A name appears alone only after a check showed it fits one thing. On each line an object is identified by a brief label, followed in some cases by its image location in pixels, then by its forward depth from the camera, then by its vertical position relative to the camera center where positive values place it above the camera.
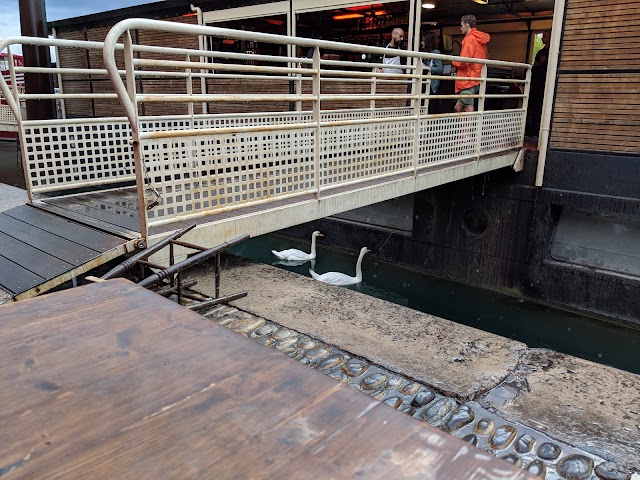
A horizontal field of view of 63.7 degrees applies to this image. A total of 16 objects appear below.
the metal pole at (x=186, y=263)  3.32 -1.02
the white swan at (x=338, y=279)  7.95 -2.57
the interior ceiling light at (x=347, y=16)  10.84 +1.89
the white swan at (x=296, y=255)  9.50 -2.66
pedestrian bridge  3.60 -0.43
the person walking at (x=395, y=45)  8.34 +1.02
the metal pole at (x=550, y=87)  7.24 +0.34
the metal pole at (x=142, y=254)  3.20 -0.96
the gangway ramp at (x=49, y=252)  3.44 -1.05
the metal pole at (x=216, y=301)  3.91 -1.52
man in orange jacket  7.01 +0.74
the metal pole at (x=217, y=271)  3.90 -1.24
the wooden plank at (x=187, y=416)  0.87 -0.58
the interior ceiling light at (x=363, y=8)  10.27 +1.97
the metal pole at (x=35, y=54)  11.20 +1.02
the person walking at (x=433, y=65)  8.05 +0.67
